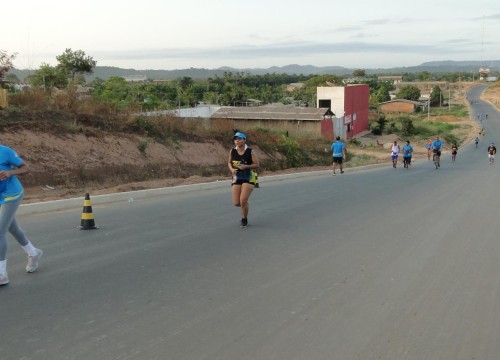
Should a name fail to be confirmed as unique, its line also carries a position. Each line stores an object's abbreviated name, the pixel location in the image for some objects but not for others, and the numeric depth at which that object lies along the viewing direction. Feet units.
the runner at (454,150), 128.51
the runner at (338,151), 74.49
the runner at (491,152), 126.71
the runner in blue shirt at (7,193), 19.07
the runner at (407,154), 93.09
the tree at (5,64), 52.95
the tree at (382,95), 477.90
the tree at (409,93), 515.91
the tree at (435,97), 511.81
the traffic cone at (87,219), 28.37
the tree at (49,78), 71.41
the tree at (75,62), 185.06
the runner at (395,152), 94.72
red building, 197.88
